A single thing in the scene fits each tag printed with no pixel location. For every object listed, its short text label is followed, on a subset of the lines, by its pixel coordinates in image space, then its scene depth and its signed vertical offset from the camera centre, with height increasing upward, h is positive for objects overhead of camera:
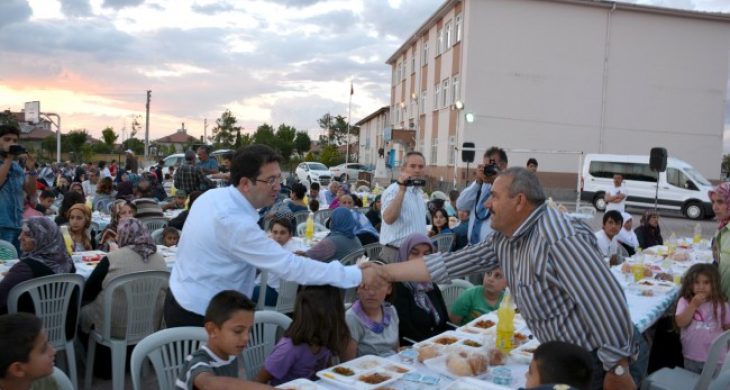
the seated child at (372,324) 3.57 -0.92
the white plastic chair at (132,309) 4.47 -1.13
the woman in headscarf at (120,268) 4.59 -0.83
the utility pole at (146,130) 36.84 +2.28
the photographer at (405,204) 5.72 -0.26
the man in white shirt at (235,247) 3.00 -0.40
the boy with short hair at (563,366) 2.03 -0.63
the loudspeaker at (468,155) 15.75 +0.73
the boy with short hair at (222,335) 2.64 -0.77
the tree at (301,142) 62.44 +3.27
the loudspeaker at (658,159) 13.87 +0.72
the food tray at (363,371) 2.79 -0.98
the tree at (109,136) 51.59 +2.49
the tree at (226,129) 58.69 +4.12
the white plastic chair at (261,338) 3.51 -1.01
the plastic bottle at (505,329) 3.53 -0.89
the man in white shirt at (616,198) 11.80 -0.21
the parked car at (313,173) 32.66 +0.06
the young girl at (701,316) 4.62 -0.99
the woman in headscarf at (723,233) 4.79 -0.35
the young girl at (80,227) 6.52 -0.72
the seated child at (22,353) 2.37 -0.79
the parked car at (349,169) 37.37 +0.36
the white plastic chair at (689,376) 3.95 -1.37
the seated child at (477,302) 4.56 -0.95
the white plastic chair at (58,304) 4.29 -1.06
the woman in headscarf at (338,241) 6.16 -0.72
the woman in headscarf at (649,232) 9.94 -0.74
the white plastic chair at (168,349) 2.97 -0.94
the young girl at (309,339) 3.04 -0.88
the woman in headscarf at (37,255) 4.22 -0.72
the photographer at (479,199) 6.39 -0.21
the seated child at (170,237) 7.08 -0.84
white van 21.44 +0.19
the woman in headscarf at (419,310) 4.09 -0.93
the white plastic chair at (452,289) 5.14 -0.96
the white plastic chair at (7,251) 5.87 -0.92
